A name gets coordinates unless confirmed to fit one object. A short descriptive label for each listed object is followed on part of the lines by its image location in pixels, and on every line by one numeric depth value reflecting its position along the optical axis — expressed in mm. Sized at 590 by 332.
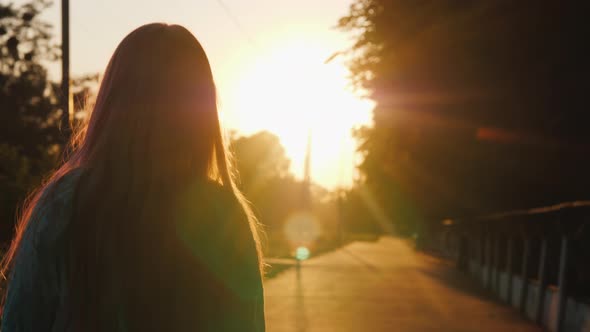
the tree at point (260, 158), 75125
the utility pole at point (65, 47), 12195
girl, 1490
